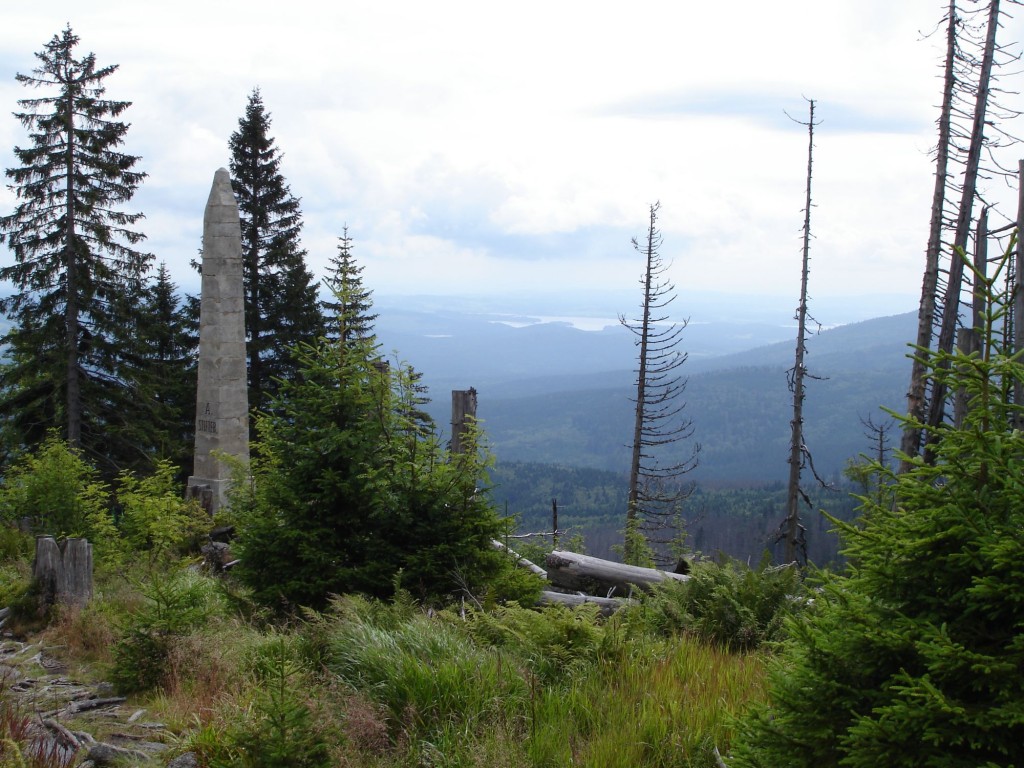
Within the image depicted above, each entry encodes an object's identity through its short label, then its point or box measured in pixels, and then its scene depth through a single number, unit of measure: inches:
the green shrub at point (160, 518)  476.7
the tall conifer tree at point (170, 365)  1026.1
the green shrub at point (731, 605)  265.3
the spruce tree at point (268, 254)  1092.5
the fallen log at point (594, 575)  376.2
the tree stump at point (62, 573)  325.7
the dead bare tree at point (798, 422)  866.8
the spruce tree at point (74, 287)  907.4
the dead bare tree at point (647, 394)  975.0
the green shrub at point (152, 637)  240.5
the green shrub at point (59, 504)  486.3
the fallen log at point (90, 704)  223.3
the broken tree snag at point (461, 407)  519.2
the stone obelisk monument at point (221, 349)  678.5
